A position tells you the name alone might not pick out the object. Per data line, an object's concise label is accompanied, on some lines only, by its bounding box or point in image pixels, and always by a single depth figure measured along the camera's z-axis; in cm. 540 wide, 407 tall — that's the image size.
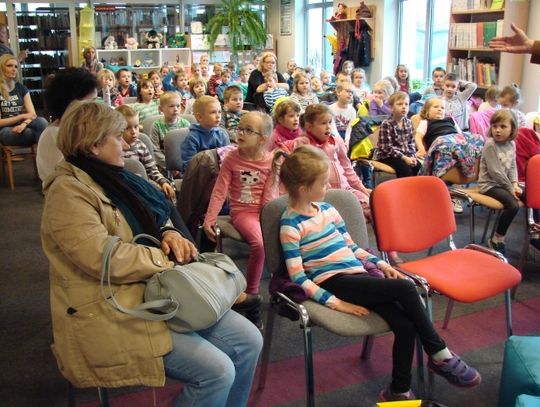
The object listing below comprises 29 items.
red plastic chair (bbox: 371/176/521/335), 233
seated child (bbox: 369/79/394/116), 590
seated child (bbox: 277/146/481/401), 206
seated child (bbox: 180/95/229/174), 376
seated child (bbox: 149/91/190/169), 438
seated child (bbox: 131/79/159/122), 530
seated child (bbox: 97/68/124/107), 611
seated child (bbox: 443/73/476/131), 580
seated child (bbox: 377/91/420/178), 472
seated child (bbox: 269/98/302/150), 376
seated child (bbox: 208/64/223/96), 760
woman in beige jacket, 166
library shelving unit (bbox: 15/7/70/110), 1116
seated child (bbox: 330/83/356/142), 564
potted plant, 1094
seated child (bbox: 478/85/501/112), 542
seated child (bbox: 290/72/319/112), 591
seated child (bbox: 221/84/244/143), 477
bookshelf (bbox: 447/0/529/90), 615
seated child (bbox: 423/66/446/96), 644
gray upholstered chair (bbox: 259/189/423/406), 198
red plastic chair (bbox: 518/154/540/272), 324
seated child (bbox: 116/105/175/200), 357
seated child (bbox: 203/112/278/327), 300
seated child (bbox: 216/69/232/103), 732
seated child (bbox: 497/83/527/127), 514
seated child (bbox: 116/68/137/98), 695
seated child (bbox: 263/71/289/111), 609
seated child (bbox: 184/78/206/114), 588
